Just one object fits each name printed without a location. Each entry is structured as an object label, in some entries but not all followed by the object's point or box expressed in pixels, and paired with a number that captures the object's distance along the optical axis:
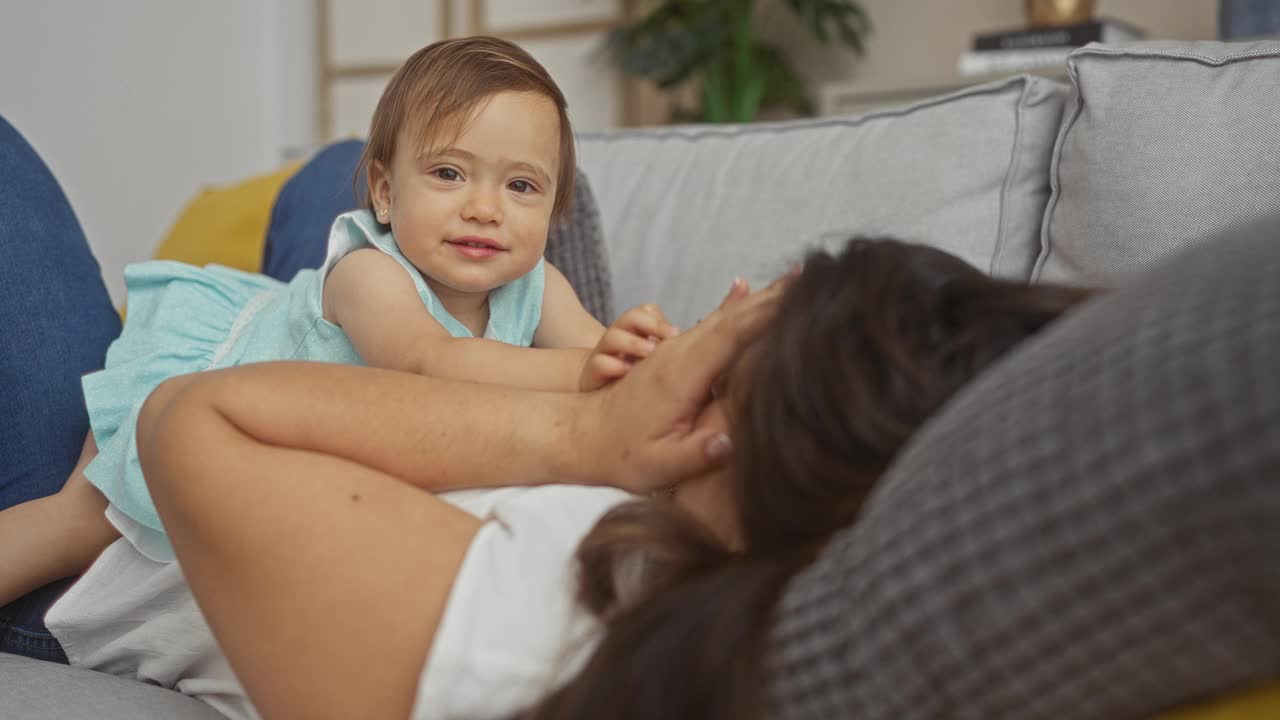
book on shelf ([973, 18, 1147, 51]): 2.55
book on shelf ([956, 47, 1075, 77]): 2.58
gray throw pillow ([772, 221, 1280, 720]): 0.45
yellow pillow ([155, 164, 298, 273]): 2.10
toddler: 1.17
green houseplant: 3.41
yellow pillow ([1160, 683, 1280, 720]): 0.51
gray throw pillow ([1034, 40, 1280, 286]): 1.19
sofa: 0.54
